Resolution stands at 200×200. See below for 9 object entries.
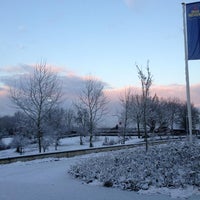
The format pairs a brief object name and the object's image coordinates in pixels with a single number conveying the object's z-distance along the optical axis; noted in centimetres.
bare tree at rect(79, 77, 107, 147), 3290
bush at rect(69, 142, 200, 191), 674
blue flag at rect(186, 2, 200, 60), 957
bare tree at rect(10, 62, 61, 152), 2206
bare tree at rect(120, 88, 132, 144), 3755
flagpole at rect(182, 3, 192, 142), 983
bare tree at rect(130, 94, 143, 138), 3941
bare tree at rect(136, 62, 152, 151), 1275
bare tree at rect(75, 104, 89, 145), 3712
